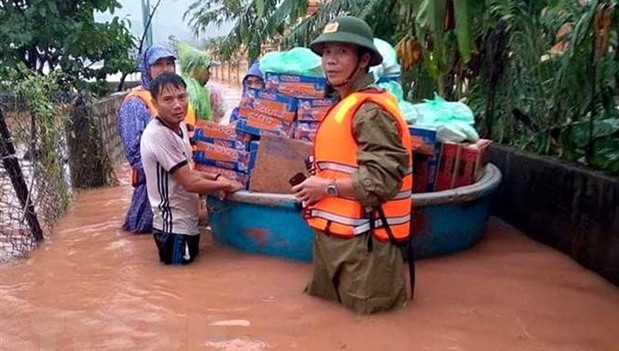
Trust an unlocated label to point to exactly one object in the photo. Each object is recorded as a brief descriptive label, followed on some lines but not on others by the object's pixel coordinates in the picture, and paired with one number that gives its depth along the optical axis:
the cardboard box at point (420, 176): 5.14
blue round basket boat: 4.82
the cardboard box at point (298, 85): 4.83
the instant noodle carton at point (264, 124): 4.96
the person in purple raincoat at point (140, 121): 5.41
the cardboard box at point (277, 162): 4.79
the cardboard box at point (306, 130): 4.88
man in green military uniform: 3.67
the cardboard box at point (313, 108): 4.83
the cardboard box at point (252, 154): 4.97
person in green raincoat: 6.18
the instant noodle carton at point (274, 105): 4.91
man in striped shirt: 4.69
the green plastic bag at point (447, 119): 5.23
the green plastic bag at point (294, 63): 4.87
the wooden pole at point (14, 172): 5.18
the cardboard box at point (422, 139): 4.93
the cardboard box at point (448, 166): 5.18
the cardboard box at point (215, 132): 5.15
